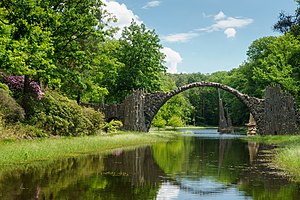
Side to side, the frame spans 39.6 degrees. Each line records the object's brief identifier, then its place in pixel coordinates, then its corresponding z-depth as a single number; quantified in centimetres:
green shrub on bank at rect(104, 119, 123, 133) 3410
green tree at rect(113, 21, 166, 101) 4466
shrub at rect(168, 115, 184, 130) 6800
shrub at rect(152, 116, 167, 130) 5888
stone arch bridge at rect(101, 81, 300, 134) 3831
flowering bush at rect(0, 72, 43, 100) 2614
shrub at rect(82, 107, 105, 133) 2961
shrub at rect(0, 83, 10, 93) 2438
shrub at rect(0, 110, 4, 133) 2029
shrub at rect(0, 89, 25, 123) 2292
